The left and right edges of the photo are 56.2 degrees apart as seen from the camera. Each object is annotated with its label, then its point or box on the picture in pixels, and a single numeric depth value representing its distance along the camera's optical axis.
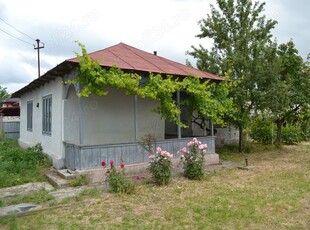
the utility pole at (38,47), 27.14
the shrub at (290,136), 15.73
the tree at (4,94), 26.62
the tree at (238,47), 10.91
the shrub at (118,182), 5.98
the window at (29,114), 12.71
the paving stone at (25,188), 6.31
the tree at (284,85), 10.77
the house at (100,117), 7.42
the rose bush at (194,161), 7.28
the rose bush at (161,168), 6.64
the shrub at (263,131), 15.27
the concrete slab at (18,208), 5.01
